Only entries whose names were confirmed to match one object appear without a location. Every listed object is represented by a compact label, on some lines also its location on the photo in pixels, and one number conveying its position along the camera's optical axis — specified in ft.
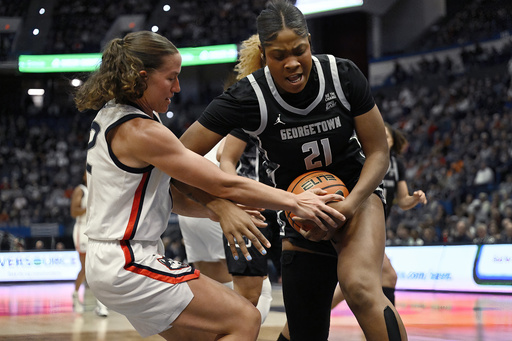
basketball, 10.36
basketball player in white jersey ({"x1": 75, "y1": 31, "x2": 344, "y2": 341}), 8.96
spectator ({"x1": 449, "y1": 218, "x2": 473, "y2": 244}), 39.01
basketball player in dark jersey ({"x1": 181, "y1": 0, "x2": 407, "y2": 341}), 10.00
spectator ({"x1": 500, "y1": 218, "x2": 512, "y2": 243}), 35.89
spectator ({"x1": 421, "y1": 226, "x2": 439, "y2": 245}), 40.52
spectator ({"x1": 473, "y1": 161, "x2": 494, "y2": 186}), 49.03
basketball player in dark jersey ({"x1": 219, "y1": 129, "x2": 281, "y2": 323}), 15.84
